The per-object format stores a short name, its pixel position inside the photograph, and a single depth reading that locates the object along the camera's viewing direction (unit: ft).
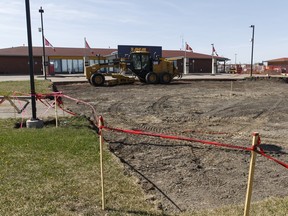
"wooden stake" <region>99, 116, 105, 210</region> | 10.56
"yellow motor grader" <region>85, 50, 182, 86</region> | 65.51
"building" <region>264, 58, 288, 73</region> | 197.76
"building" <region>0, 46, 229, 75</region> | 127.79
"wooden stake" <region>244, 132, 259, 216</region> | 7.97
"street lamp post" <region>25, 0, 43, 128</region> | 21.58
